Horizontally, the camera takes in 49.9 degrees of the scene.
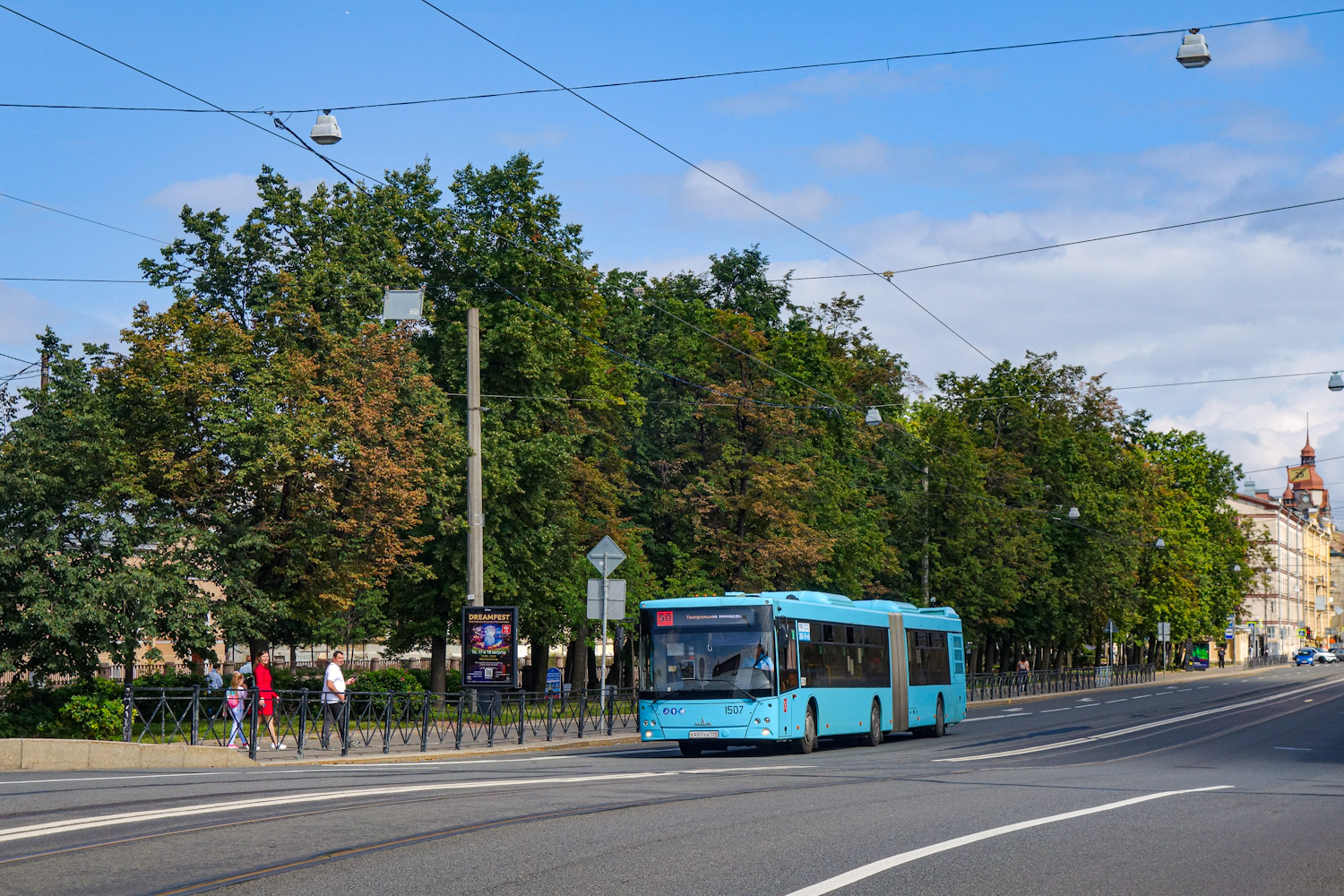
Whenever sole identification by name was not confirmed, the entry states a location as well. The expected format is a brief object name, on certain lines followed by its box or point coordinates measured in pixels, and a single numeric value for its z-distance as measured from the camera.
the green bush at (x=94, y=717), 25.19
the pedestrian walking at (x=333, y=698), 24.91
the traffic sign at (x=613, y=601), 27.97
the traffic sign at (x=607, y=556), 28.20
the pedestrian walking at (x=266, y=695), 24.52
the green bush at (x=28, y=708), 26.34
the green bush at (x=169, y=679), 31.14
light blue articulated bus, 24.16
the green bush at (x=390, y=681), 38.84
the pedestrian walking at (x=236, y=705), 23.75
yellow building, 151.50
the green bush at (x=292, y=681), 39.41
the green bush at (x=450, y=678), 44.67
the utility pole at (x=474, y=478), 29.30
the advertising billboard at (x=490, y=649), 27.47
